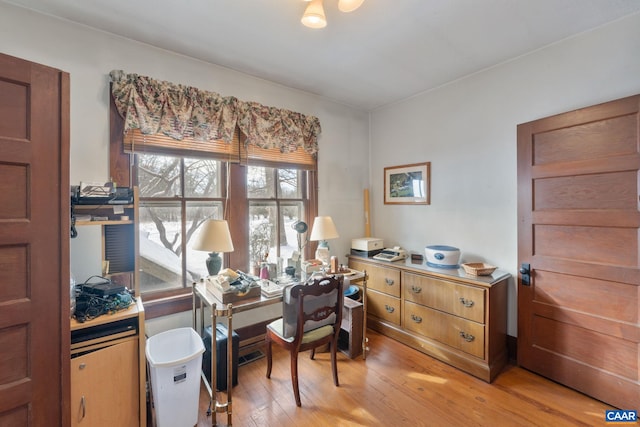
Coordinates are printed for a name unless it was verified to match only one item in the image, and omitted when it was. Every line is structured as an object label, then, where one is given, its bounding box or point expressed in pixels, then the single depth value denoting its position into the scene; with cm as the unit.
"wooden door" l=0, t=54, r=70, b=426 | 110
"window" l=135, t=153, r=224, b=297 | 224
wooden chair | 191
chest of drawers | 224
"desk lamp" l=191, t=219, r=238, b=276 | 203
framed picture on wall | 311
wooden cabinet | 144
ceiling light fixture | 147
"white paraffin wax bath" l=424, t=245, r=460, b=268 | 262
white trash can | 160
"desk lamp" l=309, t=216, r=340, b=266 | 264
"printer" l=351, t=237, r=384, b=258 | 320
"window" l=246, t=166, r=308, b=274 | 277
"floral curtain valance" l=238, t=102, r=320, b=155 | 259
